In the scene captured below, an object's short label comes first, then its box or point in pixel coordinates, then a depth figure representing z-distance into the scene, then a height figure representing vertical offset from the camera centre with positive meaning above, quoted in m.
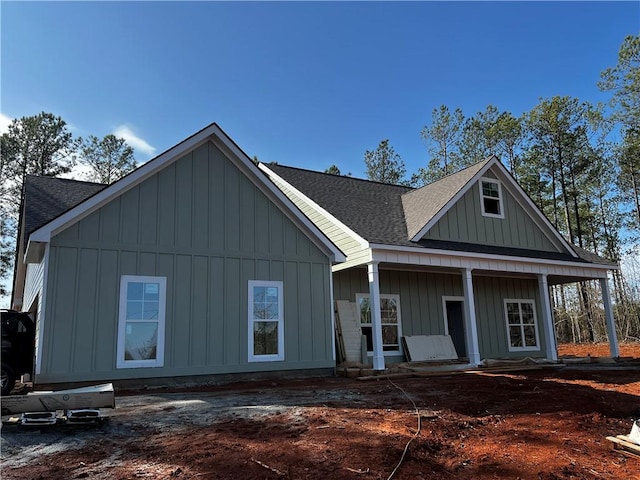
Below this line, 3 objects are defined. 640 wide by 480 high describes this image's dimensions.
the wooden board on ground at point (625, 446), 4.51 -1.27
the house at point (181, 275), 8.33 +1.14
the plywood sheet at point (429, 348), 13.34 -0.70
